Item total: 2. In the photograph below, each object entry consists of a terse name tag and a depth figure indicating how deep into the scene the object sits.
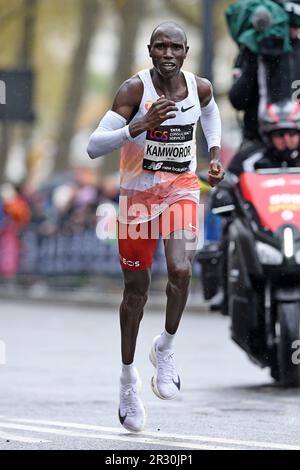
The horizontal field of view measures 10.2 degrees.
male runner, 8.73
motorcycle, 11.45
